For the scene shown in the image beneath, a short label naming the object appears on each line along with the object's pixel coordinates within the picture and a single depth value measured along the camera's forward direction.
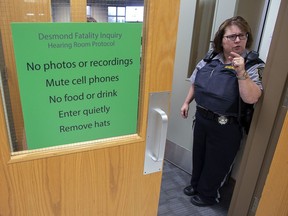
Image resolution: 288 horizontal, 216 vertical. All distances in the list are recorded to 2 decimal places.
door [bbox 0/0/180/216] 0.64
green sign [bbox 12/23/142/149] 0.62
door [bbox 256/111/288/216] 0.84
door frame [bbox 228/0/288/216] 1.39
